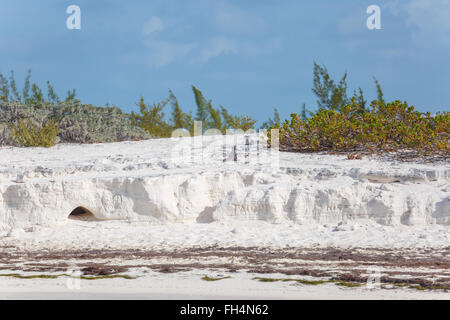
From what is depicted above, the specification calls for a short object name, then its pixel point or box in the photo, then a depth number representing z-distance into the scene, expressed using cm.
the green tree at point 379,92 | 2328
